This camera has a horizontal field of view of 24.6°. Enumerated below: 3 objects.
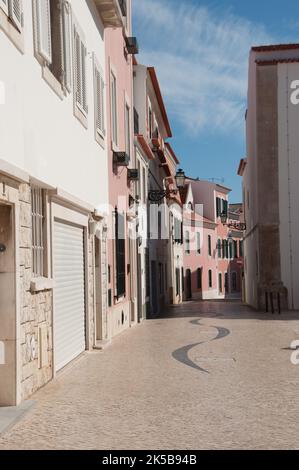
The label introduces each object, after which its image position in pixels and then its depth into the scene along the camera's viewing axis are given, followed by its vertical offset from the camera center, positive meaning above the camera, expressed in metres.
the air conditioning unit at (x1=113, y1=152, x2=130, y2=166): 17.57 +2.80
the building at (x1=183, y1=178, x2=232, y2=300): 50.94 +1.95
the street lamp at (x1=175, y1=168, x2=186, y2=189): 24.95 +3.19
